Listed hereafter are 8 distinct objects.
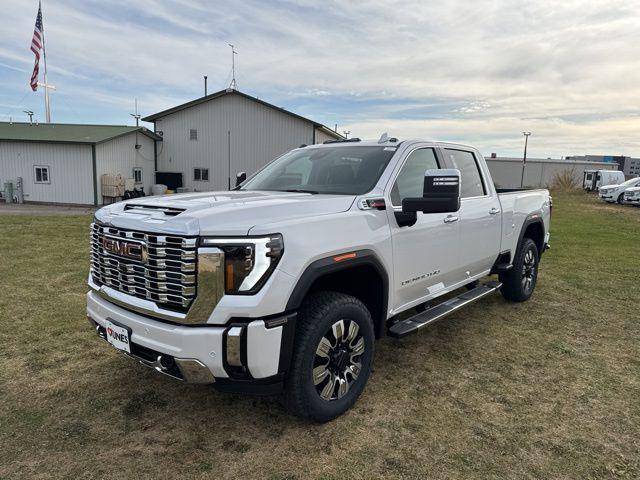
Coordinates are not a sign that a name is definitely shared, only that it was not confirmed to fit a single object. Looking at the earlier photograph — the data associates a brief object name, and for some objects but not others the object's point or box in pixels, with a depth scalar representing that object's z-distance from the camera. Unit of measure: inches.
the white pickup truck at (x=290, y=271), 97.7
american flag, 1077.1
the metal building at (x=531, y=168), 2200.4
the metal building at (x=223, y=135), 966.4
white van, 1470.2
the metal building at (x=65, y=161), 861.2
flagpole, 1246.3
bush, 1544.0
